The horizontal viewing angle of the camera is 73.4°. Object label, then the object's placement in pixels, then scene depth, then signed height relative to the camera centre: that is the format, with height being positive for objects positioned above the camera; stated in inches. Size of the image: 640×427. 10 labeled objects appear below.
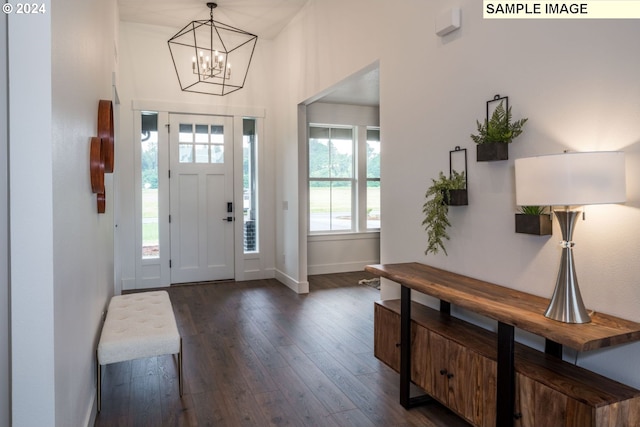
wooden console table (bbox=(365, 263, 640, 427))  60.9 -18.7
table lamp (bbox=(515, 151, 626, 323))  62.4 +1.6
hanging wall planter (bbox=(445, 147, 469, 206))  101.0 +3.1
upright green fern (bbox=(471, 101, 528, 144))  87.0 +15.1
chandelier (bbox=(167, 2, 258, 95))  216.7 +78.8
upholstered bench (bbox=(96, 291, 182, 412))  97.3 -31.0
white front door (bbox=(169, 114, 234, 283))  225.3 +2.6
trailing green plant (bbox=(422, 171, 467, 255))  103.1 -1.5
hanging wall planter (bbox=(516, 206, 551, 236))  79.2 -3.8
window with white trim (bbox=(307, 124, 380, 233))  263.7 +14.5
